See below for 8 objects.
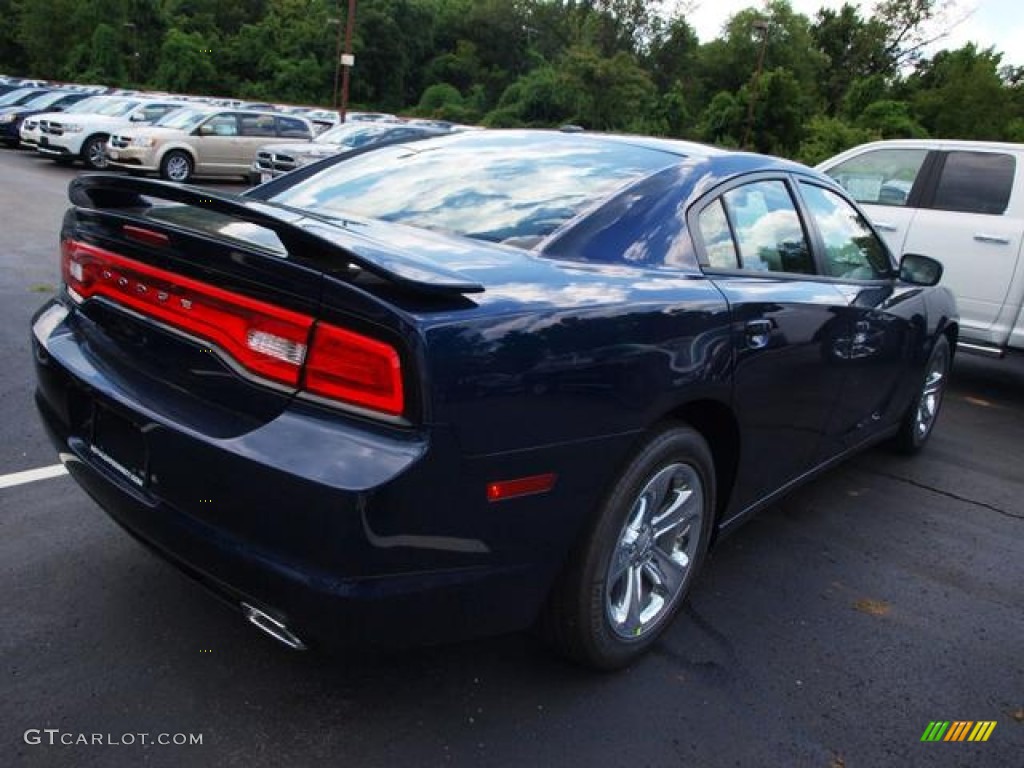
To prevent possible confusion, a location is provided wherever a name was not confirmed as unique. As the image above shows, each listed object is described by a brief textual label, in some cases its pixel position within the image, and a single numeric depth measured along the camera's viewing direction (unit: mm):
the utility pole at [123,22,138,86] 64562
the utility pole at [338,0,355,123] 26703
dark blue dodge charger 1804
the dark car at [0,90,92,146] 22188
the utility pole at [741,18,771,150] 40278
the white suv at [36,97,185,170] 17922
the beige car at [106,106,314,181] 16641
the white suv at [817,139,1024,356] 6355
